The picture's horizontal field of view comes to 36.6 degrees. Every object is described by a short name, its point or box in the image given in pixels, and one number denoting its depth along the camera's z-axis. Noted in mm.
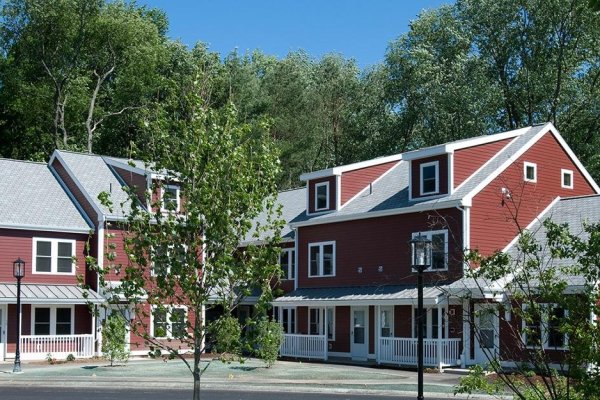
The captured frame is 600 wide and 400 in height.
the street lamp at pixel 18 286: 32406
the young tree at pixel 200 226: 12070
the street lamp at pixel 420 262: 17344
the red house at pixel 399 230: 35469
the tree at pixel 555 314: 8898
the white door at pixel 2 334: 38844
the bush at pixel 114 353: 34219
